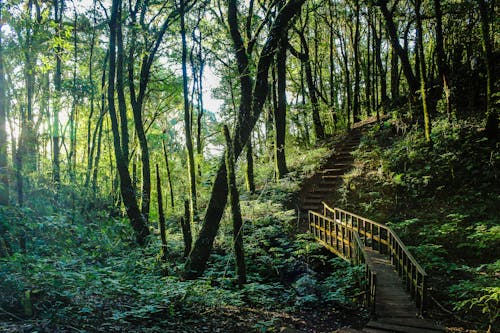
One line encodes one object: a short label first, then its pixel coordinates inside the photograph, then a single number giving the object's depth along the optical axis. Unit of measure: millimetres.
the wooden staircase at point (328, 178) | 16250
